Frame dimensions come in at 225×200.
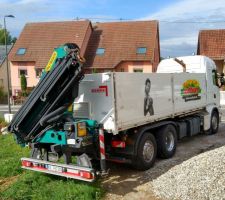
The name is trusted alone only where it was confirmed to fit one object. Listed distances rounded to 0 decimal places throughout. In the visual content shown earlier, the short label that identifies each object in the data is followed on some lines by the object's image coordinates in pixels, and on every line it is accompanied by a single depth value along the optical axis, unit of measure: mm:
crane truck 4854
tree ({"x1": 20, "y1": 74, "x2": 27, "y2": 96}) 27052
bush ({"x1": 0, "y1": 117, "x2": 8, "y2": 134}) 11137
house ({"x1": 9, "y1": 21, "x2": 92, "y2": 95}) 26970
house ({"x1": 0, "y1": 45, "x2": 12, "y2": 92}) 30498
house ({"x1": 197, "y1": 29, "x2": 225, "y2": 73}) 24762
